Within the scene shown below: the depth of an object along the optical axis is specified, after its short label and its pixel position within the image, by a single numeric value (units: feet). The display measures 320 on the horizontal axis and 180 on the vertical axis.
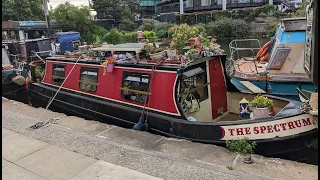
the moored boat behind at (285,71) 29.94
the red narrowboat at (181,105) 17.76
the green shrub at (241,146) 18.13
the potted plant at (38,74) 37.55
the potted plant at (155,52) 23.61
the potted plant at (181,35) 22.71
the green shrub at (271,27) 107.74
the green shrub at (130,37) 128.65
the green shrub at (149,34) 104.16
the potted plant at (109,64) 25.67
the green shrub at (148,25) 144.97
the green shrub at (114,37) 135.49
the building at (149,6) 222.69
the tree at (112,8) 163.53
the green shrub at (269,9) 129.59
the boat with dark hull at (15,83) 39.35
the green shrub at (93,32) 145.69
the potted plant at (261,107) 18.94
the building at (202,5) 158.40
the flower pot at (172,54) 22.61
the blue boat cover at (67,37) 51.08
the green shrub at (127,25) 155.63
